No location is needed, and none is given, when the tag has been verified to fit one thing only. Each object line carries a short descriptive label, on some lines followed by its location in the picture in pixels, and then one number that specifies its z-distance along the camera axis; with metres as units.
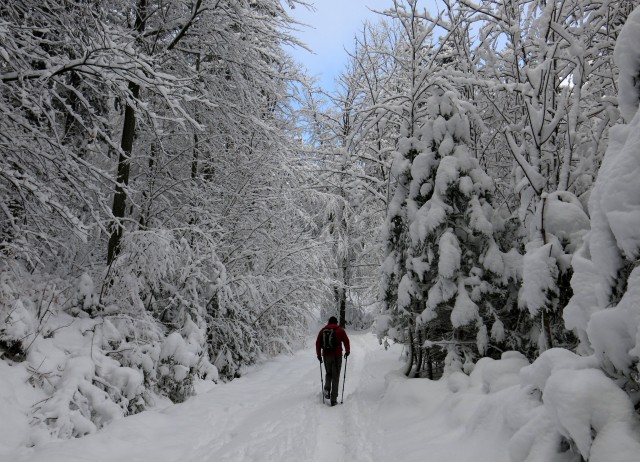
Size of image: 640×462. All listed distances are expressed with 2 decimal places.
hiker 8.15
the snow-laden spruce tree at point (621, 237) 2.27
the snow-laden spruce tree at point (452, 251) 6.77
